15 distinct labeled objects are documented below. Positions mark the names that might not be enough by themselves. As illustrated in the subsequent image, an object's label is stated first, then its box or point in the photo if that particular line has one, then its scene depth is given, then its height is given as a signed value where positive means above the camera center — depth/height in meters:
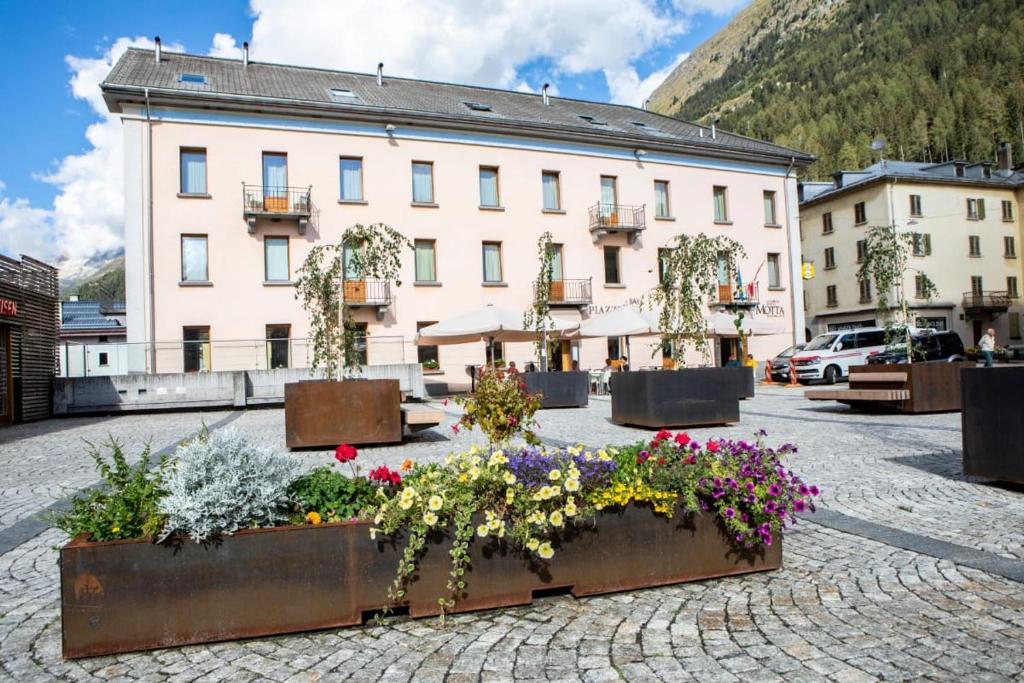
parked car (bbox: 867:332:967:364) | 23.28 +0.13
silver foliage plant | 3.21 -0.51
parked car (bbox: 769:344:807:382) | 27.41 -0.30
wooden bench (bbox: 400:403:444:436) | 9.78 -0.64
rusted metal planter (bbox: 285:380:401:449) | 9.79 -0.54
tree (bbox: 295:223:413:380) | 11.75 +1.37
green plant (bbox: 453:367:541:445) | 5.85 -0.33
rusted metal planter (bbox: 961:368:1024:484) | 5.83 -0.59
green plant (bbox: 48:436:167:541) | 3.23 -0.60
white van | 25.66 +0.10
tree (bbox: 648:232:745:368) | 13.46 +1.45
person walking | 23.35 +0.17
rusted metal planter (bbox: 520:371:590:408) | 17.08 -0.51
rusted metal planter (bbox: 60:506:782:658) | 3.13 -0.96
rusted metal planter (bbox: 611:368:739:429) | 11.40 -0.58
